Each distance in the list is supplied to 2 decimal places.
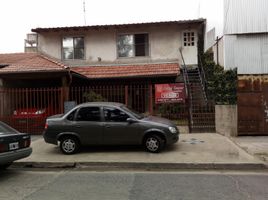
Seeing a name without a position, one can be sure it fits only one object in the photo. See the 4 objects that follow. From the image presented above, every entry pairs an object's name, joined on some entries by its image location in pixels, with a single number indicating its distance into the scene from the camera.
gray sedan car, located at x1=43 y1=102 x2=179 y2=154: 6.67
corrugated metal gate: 8.91
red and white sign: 9.30
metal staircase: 9.17
